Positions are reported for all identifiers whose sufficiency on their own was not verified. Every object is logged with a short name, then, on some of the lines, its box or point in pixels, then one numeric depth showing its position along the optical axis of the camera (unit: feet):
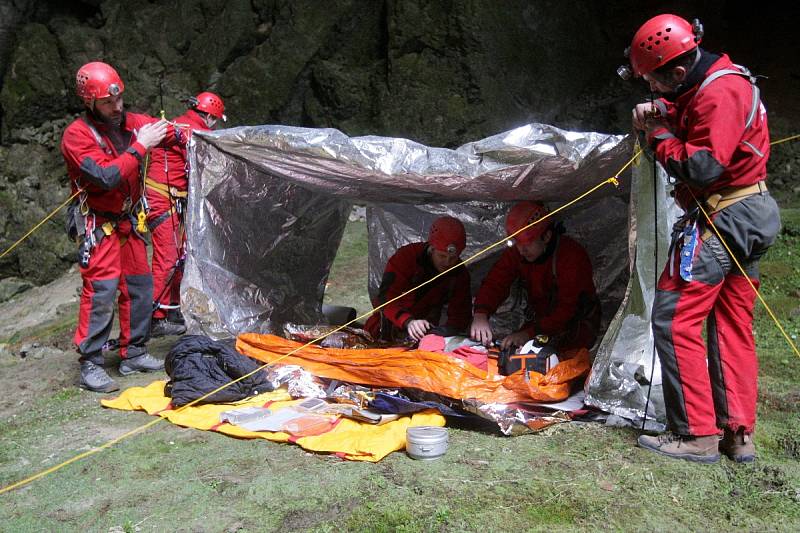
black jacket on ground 12.07
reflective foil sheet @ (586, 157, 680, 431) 10.46
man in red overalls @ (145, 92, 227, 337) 17.19
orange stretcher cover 11.41
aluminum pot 9.73
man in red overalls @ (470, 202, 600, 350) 13.01
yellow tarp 10.09
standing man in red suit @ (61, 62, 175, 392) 12.80
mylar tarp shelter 10.75
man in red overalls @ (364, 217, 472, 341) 14.73
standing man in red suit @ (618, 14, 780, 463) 8.64
